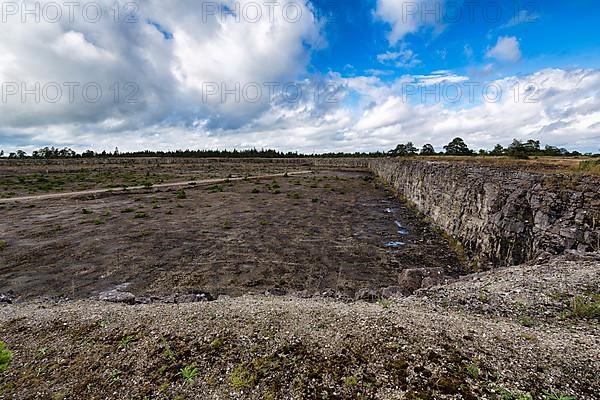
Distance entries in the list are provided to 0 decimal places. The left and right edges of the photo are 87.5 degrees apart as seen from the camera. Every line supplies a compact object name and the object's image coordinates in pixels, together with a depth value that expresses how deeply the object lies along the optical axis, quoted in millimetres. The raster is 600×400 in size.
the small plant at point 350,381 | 4379
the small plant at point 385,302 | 6824
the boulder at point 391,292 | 7961
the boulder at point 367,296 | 7996
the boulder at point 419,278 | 9203
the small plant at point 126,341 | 5543
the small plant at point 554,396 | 3833
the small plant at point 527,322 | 5738
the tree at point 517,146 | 37762
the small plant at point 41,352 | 5423
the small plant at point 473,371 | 4336
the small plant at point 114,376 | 4768
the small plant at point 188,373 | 4680
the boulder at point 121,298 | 8047
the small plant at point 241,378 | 4523
